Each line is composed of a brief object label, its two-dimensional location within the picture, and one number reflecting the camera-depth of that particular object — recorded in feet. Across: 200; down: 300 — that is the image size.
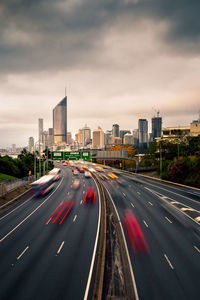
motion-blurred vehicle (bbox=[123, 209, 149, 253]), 53.11
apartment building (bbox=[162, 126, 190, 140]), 392.18
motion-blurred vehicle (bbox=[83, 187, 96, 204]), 107.86
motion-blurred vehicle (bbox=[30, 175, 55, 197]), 134.02
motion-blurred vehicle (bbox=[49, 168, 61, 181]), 196.76
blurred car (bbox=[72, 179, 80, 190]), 152.40
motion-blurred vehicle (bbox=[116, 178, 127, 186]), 166.04
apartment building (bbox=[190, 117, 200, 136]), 369.96
